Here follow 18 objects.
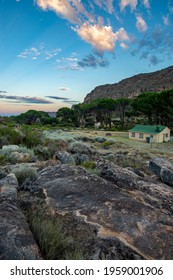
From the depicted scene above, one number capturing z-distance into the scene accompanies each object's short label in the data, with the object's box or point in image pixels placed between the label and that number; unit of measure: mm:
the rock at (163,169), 5544
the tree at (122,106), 42618
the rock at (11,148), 8540
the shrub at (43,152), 9039
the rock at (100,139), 22013
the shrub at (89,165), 5658
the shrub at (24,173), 4314
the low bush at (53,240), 2161
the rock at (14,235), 1984
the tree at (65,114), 56786
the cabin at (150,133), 25073
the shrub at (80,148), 11592
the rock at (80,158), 8141
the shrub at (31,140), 11054
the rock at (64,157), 7688
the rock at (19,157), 7316
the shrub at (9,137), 10817
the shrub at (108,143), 18750
